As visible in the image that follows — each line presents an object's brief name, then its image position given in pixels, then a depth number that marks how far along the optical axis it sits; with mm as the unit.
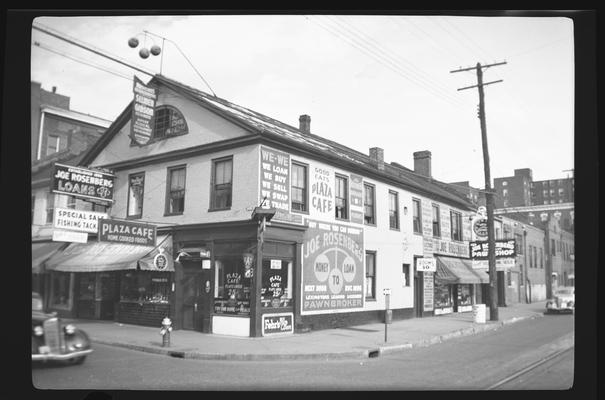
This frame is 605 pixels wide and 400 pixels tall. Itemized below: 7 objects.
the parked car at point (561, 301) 24297
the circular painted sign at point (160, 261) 14008
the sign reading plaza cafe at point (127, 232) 12023
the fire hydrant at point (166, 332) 11289
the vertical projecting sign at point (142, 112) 13216
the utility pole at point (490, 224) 19688
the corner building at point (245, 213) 14188
